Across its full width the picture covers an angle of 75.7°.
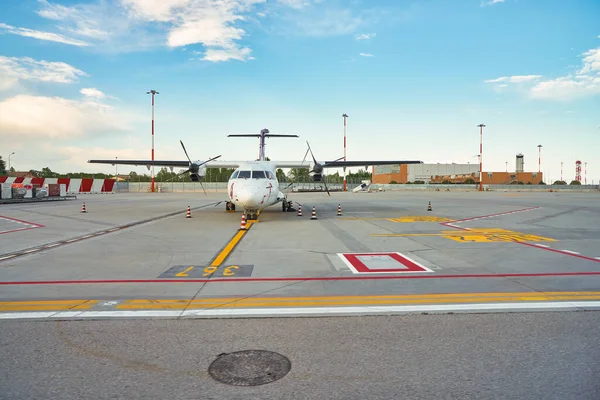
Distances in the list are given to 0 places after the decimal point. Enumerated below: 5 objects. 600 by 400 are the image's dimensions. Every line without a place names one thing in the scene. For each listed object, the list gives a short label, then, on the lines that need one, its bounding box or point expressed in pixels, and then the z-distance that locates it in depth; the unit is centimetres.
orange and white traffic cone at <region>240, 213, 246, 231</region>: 1421
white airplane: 1677
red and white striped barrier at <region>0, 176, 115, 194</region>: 5346
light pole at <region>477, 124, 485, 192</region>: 7002
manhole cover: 333
